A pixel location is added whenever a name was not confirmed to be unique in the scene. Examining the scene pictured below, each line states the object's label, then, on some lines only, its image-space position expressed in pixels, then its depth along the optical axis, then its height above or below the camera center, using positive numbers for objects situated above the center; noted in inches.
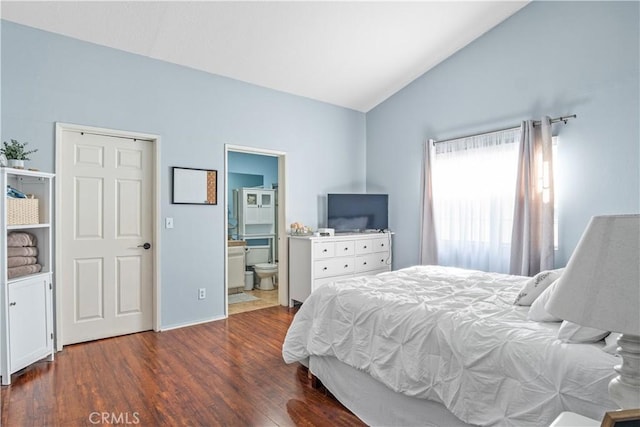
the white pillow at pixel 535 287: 75.7 -16.1
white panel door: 128.4 -8.0
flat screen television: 193.6 +1.3
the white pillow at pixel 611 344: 50.2 -19.2
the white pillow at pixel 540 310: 65.3 -18.6
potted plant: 105.0 +19.0
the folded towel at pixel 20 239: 105.3 -7.3
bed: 52.5 -26.3
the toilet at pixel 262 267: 221.5 -34.4
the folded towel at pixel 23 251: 104.9 -11.0
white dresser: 169.5 -22.9
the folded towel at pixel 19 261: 103.9 -13.9
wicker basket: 101.3 +1.1
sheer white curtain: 153.5 +7.5
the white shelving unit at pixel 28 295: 98.1 -24.2
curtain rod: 133.6 +36.9
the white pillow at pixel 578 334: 54.0 -19.0
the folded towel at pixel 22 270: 103.4 -16.8
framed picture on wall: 148.6 +12.6
